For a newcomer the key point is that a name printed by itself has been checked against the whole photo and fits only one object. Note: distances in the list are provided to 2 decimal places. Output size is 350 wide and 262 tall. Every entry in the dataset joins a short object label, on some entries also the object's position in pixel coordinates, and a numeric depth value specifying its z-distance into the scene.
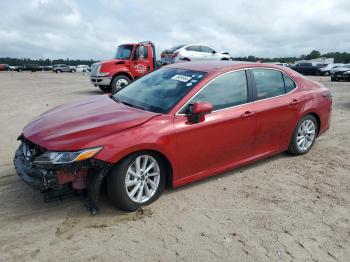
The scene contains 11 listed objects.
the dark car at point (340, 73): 23.94
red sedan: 3.55
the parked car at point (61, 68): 59.41
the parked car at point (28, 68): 65.00
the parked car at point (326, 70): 35.09
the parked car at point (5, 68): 64.56
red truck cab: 14.05
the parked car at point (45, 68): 69.93
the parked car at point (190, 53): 20.39
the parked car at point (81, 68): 63.78
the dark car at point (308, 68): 35.75
